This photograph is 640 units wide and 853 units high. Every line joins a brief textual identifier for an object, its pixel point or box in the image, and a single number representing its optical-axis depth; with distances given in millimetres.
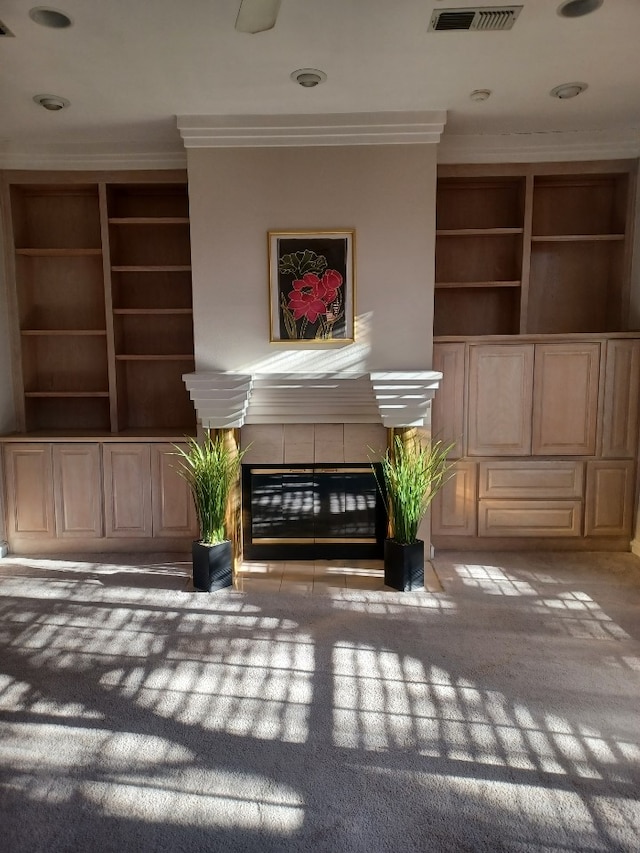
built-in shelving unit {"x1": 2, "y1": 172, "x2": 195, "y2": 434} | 4242
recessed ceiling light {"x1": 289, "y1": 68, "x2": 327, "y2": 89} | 2943
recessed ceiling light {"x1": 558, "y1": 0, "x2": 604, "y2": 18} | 2330
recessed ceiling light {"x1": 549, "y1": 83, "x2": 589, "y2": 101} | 3135
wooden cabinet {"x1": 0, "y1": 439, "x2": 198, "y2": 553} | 4094
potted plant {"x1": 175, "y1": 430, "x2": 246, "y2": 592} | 3529
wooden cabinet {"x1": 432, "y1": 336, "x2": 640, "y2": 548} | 4012
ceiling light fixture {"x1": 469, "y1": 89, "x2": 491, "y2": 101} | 3197
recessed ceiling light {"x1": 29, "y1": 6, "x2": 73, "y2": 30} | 2370
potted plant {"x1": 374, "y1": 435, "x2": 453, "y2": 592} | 3520
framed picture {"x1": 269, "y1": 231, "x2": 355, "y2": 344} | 3645
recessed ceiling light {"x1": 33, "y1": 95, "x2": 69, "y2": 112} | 3221
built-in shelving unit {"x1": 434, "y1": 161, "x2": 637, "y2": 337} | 4195
